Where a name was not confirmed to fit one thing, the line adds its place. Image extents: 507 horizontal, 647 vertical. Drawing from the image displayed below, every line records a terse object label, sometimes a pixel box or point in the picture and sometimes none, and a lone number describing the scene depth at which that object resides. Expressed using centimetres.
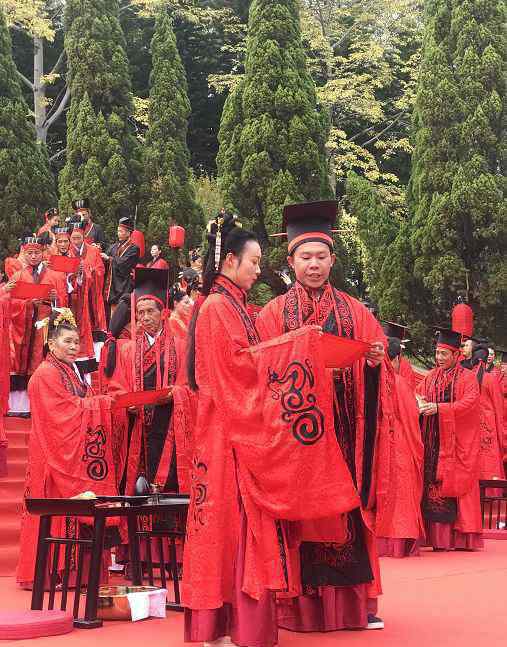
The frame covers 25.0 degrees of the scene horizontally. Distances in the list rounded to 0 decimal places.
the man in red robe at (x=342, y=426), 575
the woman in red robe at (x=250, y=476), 511
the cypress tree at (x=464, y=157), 1759
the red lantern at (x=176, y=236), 1586
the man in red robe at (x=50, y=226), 1557
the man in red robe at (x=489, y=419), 1388
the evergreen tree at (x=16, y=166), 2078
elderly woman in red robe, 753
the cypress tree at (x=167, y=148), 2188
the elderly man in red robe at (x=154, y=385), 806
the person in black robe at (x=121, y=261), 1417
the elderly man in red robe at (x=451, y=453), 1079
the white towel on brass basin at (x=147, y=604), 648
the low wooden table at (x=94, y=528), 620
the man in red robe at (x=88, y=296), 1392
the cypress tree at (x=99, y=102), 2141
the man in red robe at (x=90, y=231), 1553
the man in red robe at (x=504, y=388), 1490
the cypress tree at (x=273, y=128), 1992
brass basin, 649
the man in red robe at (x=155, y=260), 1430
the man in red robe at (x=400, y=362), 1111
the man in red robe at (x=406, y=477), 999
